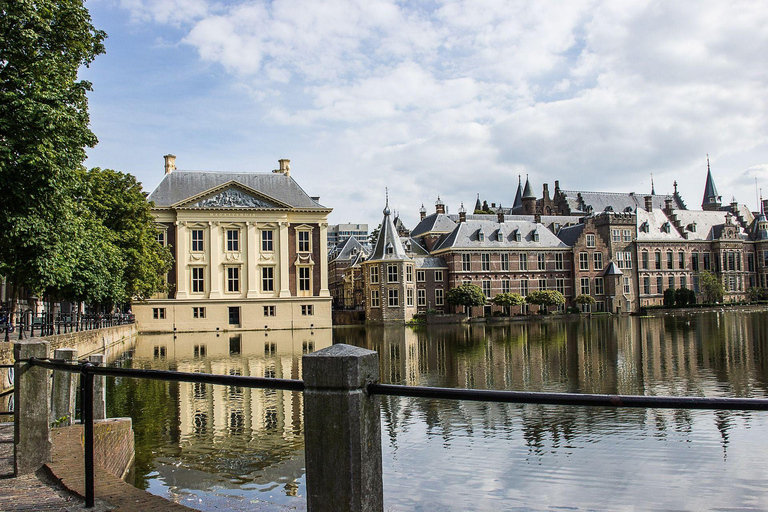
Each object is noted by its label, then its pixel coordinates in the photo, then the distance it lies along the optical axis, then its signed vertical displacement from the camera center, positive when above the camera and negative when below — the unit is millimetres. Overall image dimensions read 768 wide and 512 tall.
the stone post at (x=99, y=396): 10016 -1440
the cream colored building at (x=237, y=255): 57500 +4089
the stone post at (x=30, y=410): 6699 -1080
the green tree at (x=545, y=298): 75625 -775
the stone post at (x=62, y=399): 9125 -1319
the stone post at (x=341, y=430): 3723 -773
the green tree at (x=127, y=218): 41344 +5612
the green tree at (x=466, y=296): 71750 -227
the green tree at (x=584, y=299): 78562 -1061
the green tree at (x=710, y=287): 86562 -16
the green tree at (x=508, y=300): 73438 -811
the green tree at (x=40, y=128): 18031 +5036
